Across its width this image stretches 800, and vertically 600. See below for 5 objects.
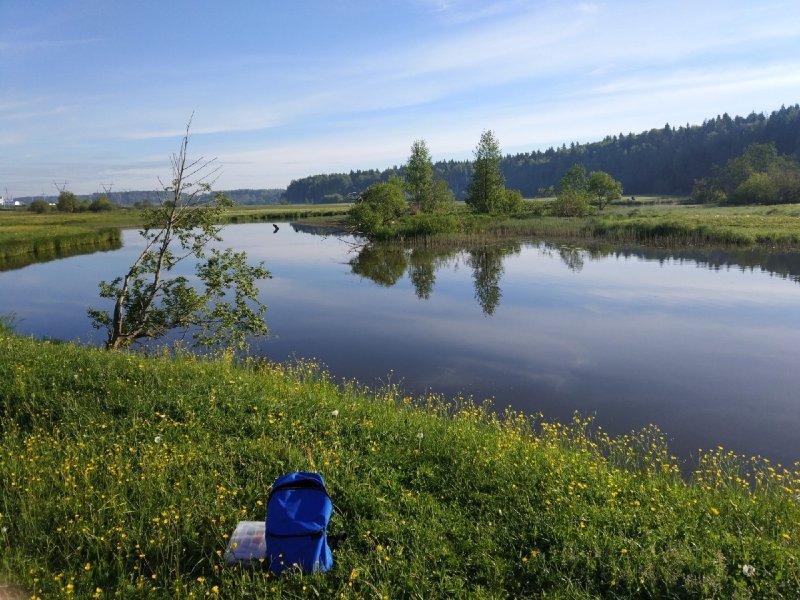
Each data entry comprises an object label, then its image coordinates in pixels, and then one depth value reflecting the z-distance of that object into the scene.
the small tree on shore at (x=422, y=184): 77.19
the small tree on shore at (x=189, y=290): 15.18
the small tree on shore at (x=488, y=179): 68.62
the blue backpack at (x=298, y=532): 4.93
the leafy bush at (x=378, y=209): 57.47
